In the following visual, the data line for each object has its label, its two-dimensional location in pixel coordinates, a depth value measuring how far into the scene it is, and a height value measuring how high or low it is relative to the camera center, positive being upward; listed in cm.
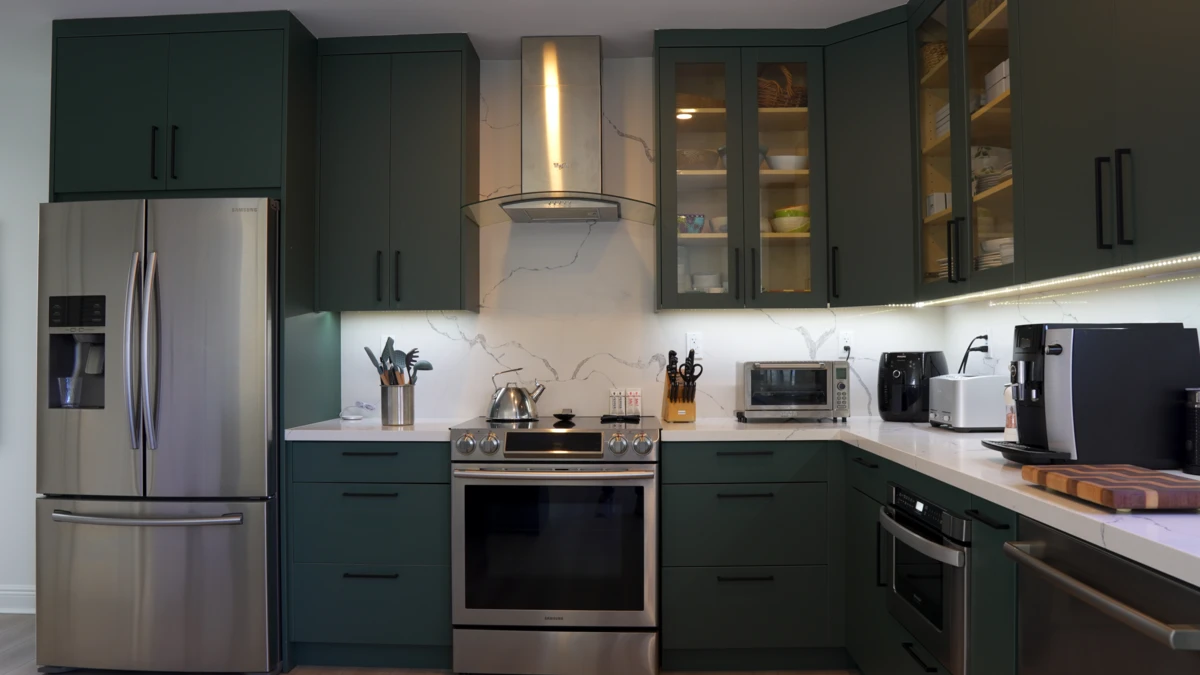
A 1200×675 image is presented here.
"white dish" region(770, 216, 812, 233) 306 +50
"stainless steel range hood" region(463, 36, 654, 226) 307 +91
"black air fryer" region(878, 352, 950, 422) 296 -14
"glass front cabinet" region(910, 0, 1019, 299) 218 +65
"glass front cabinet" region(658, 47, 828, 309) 307 +69
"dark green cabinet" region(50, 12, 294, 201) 287 +95
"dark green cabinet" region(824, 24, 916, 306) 291 +70
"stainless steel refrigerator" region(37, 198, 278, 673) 270 -35
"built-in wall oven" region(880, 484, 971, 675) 177 -60
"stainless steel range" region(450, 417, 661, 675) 269 -74
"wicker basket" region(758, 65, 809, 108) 309 +105
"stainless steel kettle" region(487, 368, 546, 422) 299 -24
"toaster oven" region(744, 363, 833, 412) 301 -17
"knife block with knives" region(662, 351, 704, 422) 308 -21
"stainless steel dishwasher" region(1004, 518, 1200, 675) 106 -43
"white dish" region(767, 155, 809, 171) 307 +76
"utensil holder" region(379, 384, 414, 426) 305 -24
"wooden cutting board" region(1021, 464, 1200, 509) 126 -25
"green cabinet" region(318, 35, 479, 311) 312 +72
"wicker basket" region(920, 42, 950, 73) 262 +105
